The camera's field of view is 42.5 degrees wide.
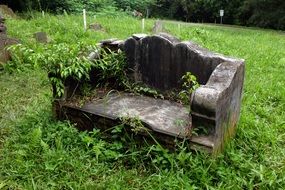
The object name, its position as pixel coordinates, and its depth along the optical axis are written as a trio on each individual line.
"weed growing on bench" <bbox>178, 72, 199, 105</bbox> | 4.18
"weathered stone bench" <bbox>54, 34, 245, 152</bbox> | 3.57
